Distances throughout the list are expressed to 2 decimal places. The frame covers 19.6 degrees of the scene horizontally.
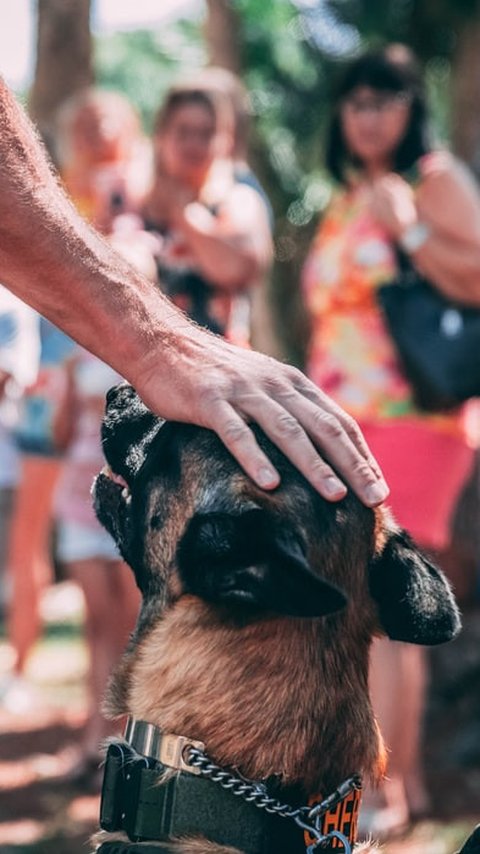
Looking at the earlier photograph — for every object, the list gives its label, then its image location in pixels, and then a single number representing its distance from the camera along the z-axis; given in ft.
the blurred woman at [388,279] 16.93
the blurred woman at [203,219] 18.42
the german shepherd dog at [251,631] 8.14
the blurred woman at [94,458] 19.13
